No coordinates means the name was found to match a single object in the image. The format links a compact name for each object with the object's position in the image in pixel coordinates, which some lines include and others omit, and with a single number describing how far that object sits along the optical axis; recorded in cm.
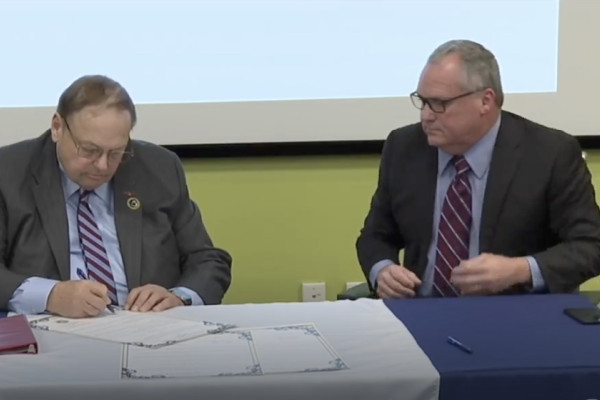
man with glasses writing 401
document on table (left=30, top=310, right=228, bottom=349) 369
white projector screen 486
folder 361
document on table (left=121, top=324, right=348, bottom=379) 353
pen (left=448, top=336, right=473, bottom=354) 362
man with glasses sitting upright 421
